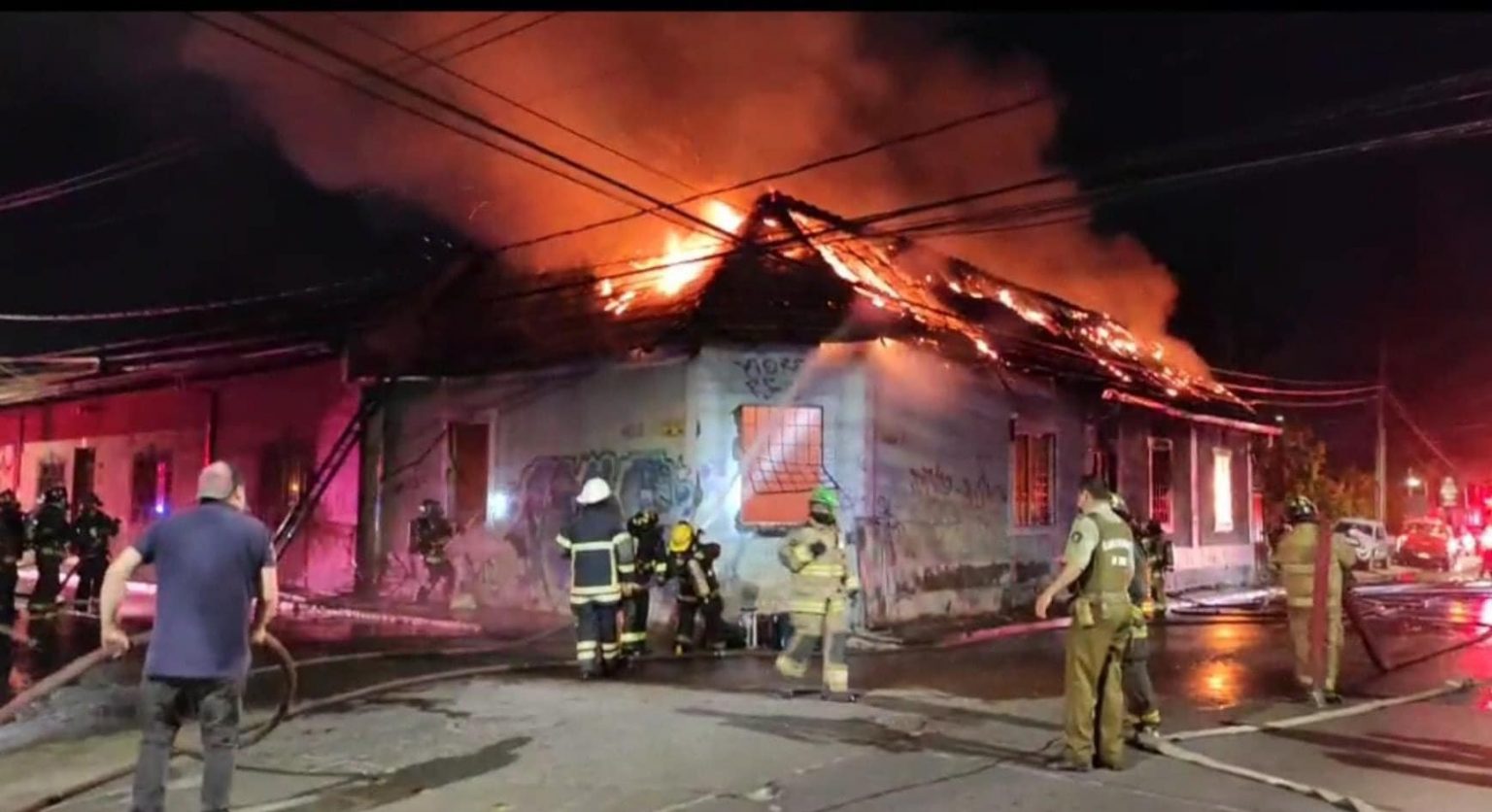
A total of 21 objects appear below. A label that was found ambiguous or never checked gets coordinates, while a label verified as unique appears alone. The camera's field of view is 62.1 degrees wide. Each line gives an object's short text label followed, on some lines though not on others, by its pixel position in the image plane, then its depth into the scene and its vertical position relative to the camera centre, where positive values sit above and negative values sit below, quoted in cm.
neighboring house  1730 +130
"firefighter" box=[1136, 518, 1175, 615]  1549 -49
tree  3234 +128
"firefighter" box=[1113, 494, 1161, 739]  700 -89
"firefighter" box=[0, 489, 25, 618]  1308 -33
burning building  1371 +127
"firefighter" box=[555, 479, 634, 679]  982 -48
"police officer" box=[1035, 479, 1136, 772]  652 -60
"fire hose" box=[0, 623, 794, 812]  540 -118
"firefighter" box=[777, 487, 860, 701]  867 -57
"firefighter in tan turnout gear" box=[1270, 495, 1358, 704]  902 -40
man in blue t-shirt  488 -48
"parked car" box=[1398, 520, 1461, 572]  3231 -61
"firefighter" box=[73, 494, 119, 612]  1545 -37
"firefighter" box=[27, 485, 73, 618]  1436 -35
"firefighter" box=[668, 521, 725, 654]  1152 -54
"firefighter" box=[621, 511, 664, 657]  1073 -50
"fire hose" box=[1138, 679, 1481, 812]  585 -128
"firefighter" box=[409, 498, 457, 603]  1555 -35
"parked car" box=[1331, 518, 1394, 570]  3127 -42
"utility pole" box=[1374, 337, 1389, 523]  3572 +196
